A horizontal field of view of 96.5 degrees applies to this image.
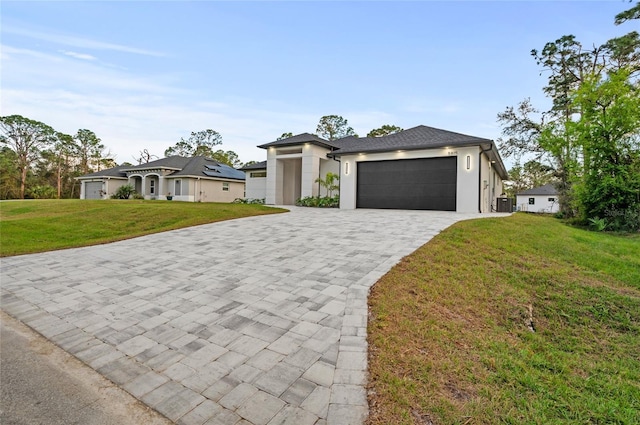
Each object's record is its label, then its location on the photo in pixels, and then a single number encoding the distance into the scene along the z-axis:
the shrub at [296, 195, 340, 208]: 15.75
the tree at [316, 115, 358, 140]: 31.64
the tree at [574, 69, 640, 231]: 9.70
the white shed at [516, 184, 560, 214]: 29.19
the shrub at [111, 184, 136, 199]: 23.41
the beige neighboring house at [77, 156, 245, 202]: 22.75
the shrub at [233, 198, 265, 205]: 19.16
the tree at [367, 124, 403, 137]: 29.55
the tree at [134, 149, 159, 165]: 33.72
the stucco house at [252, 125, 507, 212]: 12.29
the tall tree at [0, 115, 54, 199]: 29.47
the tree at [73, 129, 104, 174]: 34.09
